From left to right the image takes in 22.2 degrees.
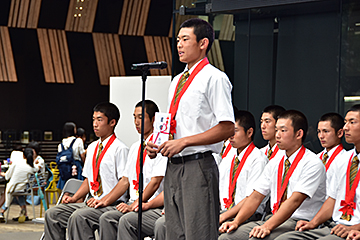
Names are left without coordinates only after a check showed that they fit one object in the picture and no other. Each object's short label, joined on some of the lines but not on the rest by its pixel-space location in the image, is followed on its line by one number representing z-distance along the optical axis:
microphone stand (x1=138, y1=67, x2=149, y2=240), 4.96
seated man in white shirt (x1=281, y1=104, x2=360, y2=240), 5.44
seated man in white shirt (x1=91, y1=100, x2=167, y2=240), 6.85
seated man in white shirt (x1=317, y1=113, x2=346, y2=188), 6.90
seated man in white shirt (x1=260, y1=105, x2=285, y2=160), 7.26
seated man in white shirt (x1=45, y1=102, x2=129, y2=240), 7.43
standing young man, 4.18
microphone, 5.15
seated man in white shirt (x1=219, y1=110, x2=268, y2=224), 6.62
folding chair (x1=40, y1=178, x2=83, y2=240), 8.10
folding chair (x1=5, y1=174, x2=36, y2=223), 12.68
